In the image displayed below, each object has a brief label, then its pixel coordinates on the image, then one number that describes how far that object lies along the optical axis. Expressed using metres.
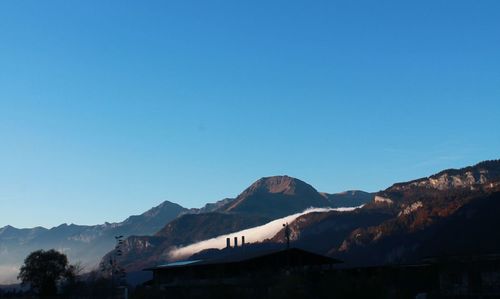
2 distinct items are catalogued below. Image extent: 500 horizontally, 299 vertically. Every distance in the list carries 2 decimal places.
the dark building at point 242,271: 67.00
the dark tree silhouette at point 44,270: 113.19
